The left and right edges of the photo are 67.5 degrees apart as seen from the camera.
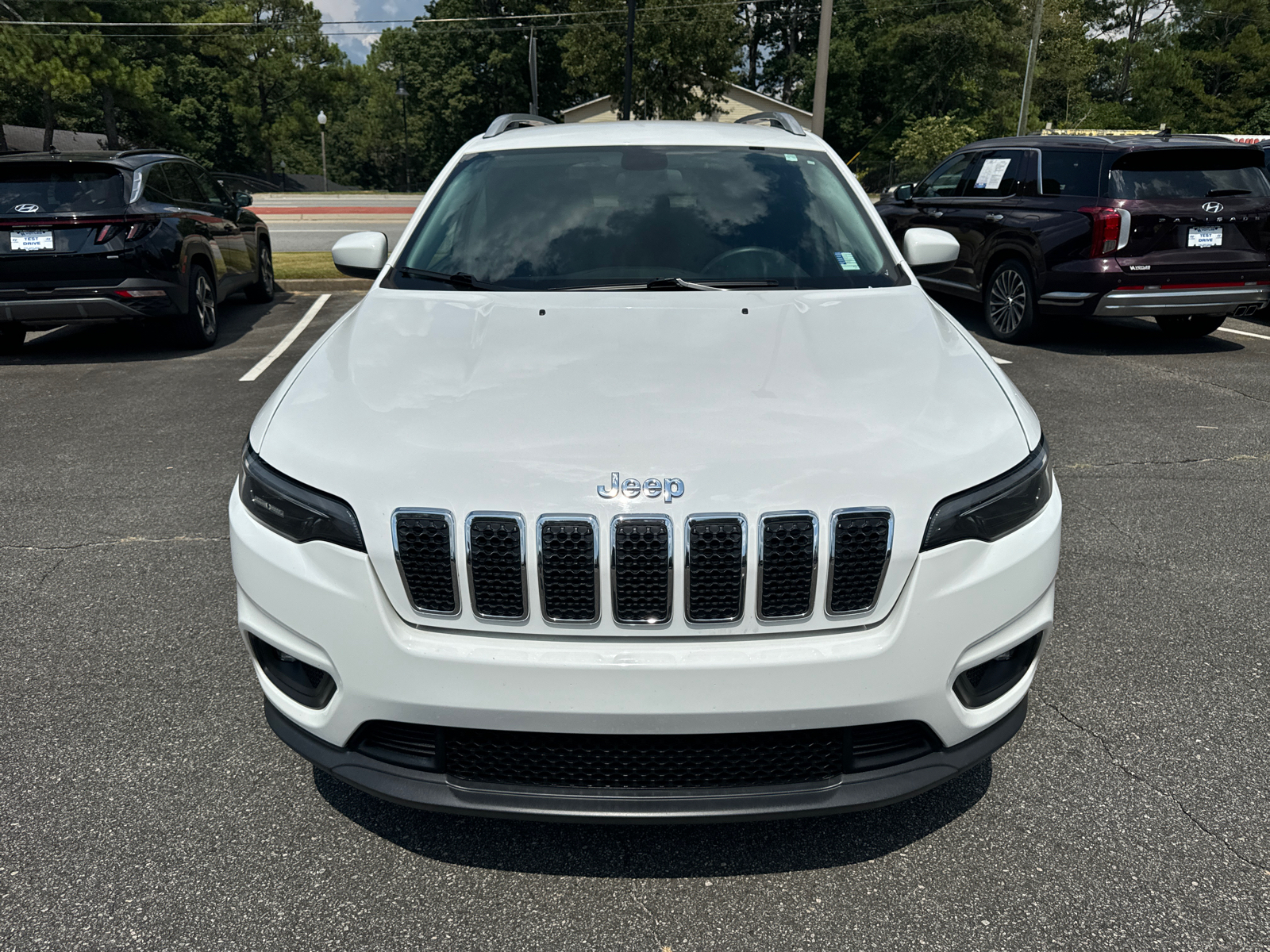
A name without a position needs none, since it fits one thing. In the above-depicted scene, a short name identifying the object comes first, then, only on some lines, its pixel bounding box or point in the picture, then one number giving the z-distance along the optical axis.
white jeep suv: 1.91
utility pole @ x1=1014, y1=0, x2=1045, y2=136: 34.69
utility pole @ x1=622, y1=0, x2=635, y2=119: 21.69
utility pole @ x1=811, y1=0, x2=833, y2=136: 16.50
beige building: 44.78
